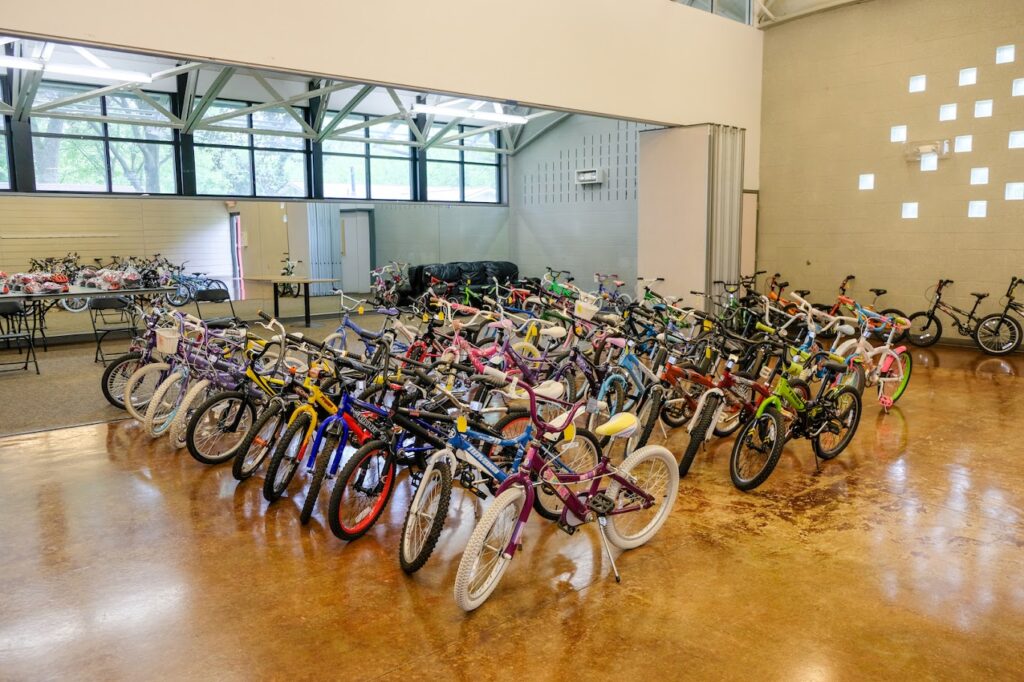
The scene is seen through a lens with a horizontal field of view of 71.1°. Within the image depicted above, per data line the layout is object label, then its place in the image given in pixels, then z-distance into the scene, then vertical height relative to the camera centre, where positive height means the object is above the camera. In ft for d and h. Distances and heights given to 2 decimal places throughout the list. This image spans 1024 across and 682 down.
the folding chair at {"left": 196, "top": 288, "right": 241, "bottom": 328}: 28.58 -1.47
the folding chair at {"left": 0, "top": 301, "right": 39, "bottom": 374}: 21.36 -2.15
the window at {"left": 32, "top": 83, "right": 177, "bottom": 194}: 33.42 +5.52
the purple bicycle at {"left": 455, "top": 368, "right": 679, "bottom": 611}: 8.27 -3.15
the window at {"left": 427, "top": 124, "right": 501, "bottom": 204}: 42.50 +5.15
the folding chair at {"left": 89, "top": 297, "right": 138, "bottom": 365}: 24.81 -2.15
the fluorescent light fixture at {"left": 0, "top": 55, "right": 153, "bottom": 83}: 21.23 +6.04
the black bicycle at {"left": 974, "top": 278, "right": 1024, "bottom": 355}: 24.56 -2.73
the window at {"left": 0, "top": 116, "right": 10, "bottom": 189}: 32.22 +4.75
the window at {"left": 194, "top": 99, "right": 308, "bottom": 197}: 37.37 +5.63
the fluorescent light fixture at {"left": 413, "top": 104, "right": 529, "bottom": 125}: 27.69 +5.74
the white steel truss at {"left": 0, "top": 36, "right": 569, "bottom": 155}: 26.09 +6.99
